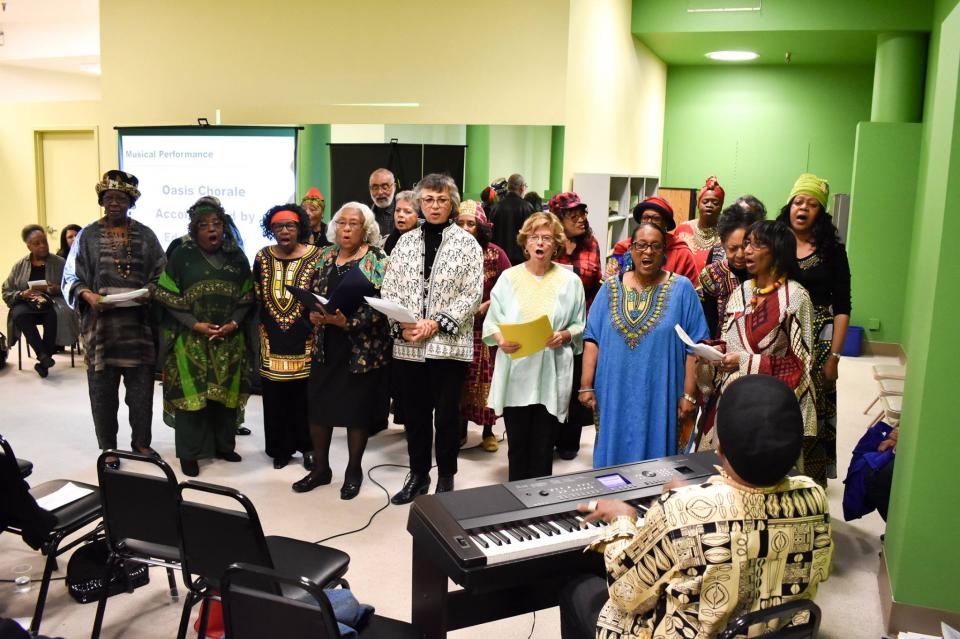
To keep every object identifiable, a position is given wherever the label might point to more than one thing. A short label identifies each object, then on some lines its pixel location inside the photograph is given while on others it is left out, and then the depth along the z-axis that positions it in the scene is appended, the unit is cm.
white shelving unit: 660
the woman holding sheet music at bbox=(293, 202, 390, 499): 396
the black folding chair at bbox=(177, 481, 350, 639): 219
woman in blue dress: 316
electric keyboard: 201
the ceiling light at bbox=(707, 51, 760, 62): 976
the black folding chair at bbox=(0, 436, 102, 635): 271
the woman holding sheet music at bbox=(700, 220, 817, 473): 308
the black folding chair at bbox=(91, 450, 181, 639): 240
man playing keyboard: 158
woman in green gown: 430
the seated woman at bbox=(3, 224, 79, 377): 671
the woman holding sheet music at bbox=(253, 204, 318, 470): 420
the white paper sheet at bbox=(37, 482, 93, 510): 294
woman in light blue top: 351
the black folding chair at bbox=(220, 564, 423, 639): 170
